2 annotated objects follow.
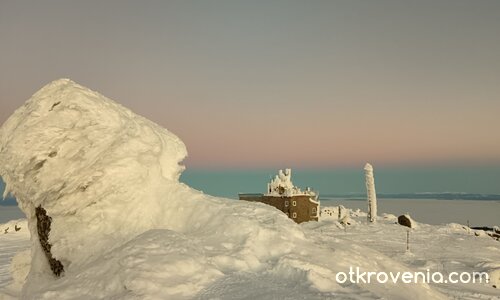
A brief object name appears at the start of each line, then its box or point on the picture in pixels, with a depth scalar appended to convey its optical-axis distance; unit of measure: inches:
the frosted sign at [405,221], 1850.3
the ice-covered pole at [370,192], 2034.9
